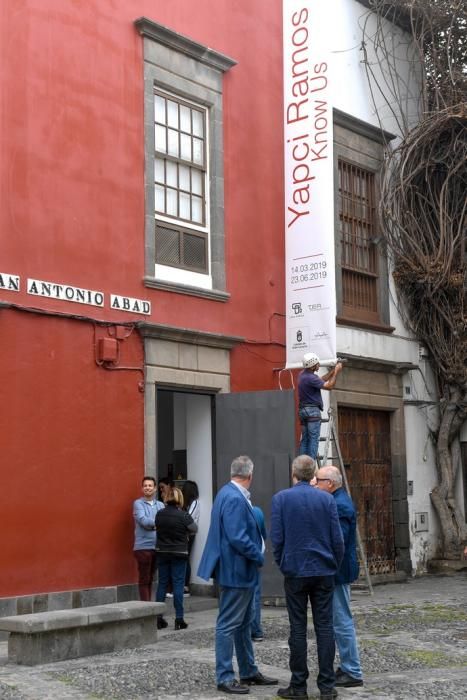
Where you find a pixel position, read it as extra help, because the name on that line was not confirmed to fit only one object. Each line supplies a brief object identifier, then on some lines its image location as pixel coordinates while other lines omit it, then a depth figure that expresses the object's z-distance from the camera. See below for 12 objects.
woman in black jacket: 11.11
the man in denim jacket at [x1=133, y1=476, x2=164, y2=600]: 11.63
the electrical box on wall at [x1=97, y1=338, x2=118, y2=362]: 11.90
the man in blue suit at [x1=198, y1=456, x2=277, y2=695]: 7.60
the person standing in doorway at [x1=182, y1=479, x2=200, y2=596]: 13.37
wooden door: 15.52
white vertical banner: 13.36
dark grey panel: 12.65
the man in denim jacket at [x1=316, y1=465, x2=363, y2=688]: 7.72
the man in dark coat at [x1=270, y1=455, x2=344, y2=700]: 7.24
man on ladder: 12.52
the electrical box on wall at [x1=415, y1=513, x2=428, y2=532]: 16.58
